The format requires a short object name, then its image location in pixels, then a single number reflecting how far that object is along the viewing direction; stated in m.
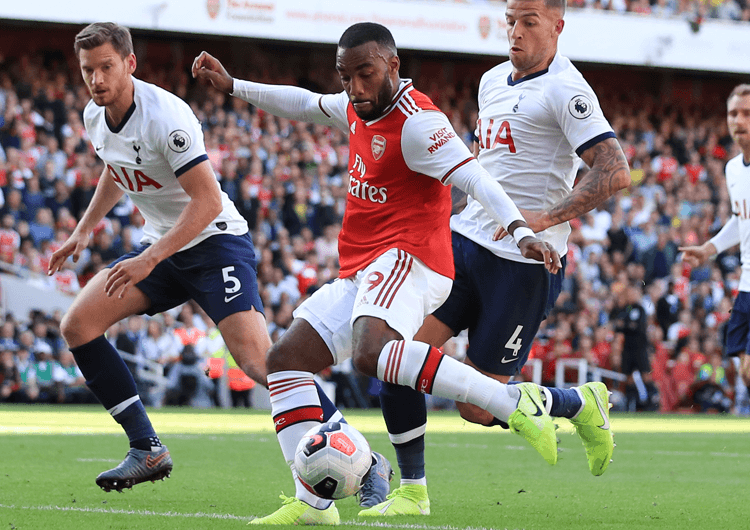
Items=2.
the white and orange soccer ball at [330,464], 9.30
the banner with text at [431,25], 45.41
